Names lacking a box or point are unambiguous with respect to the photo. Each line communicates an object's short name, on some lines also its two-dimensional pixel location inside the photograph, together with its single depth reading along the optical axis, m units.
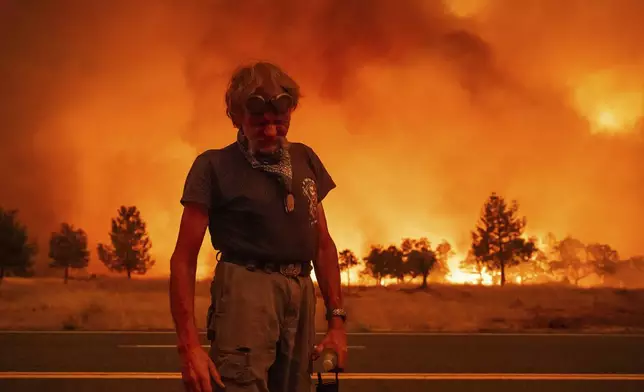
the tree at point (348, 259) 41.01
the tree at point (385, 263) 49.69
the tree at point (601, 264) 38.24
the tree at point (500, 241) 49.81
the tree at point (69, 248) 50.22
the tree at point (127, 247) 51.56
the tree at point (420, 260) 47.62
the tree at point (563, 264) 43.84
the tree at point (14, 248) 47.62
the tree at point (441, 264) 47.69
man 2.92
